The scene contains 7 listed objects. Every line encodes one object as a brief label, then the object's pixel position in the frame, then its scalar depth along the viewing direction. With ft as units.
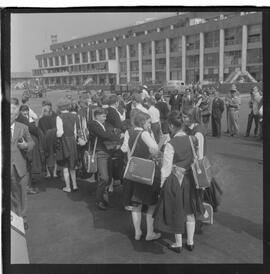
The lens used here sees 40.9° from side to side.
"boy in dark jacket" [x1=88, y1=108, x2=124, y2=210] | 16.10
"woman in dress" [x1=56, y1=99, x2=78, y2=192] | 17.46
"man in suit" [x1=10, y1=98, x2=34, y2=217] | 12.91
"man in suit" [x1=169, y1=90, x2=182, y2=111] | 25.45
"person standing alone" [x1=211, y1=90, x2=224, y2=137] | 30.53
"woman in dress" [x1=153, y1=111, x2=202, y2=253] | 12.21
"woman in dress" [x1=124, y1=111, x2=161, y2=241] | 13.17
